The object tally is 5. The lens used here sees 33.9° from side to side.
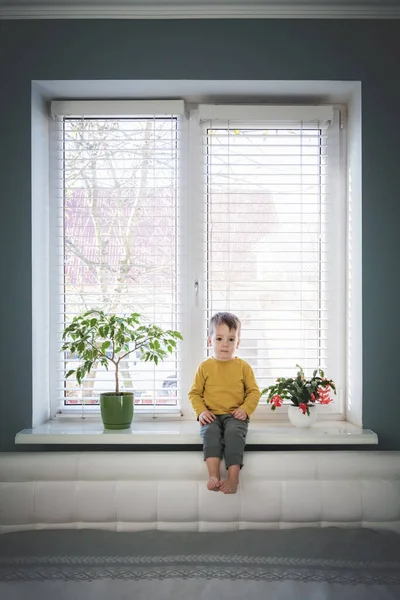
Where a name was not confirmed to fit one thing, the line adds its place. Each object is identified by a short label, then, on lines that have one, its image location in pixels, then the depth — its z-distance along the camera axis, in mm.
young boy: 2625
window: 3016
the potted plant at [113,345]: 2736
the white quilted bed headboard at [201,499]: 2553
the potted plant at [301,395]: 2789
